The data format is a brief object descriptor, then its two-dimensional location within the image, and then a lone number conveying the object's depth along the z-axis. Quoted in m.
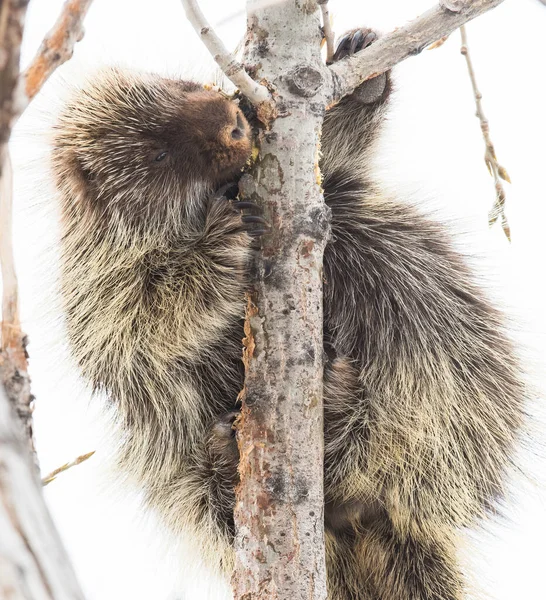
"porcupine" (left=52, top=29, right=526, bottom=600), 4.85
